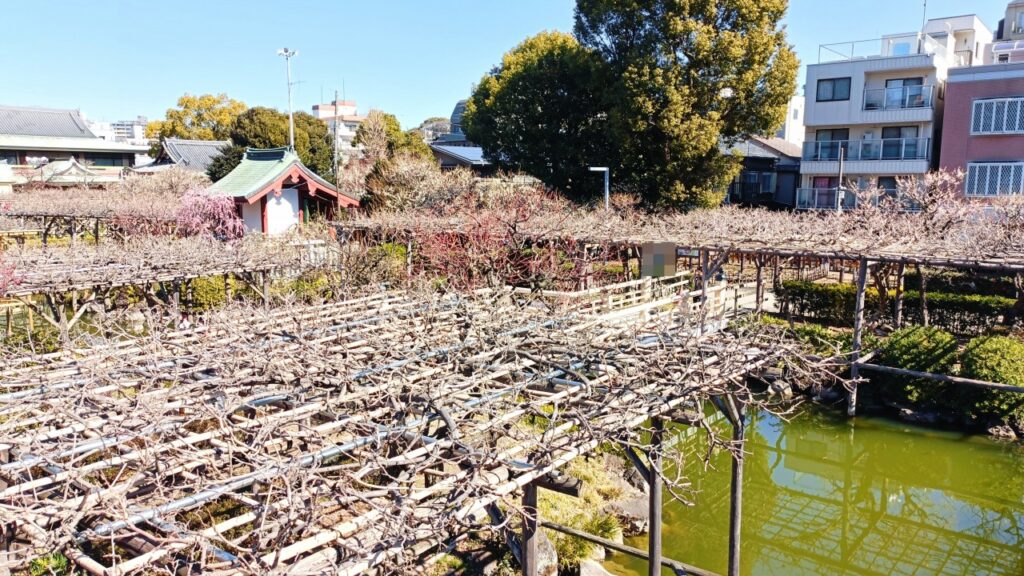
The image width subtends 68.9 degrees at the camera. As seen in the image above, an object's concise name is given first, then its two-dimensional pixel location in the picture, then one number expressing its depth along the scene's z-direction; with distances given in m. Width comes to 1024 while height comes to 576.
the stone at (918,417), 13.45
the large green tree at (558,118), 24.72
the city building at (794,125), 44.27
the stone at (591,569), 8.17
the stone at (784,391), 14.67
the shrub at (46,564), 7.12
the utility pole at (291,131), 29.91
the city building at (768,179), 34.41
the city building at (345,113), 79.25
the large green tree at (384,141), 29.36
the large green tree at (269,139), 30.53
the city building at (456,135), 48.06
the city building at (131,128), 88.75
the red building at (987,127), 24.56
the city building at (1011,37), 28.69
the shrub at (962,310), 17.38
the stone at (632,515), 9.79
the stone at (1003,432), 12.66
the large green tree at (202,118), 45.78
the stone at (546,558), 8.02
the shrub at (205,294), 17.48
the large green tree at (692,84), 21.84
